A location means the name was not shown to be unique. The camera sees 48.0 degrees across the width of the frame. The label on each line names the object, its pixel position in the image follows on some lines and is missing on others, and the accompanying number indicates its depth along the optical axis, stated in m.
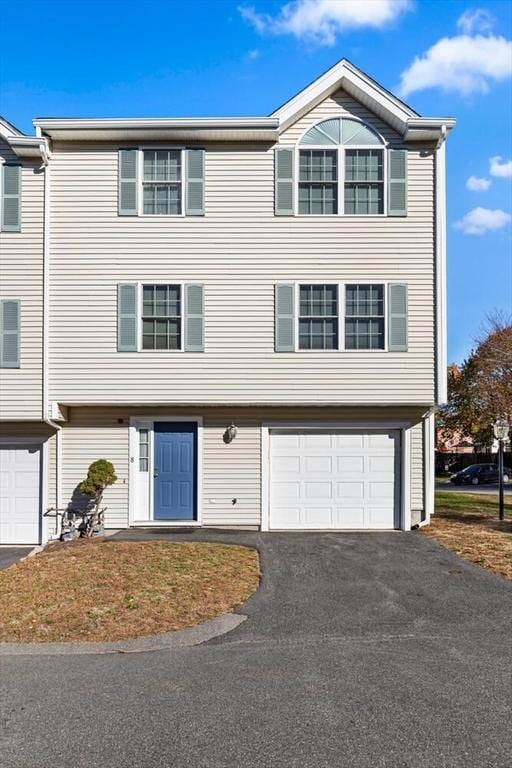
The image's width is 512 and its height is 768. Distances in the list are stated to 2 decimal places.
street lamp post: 14.01
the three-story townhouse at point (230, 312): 11.50
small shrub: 11.16
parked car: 32.50
